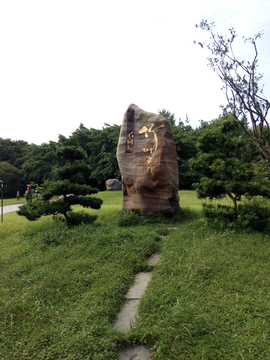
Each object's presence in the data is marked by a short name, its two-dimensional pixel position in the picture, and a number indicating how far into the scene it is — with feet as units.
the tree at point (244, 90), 20.03
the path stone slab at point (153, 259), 12.44
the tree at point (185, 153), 52.78
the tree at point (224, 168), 15.14
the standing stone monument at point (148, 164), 20.12
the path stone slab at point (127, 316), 8.03
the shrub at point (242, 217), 14.75
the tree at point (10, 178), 65.16
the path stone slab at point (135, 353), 6.91
